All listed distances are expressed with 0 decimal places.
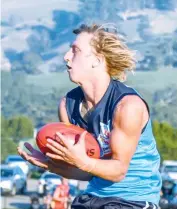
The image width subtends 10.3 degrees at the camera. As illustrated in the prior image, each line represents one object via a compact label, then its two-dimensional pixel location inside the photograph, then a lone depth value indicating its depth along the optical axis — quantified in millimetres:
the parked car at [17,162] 42050
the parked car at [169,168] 30750
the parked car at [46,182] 30545
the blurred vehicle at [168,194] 25766
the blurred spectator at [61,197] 22219
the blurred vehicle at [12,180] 32562
